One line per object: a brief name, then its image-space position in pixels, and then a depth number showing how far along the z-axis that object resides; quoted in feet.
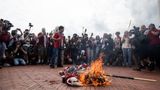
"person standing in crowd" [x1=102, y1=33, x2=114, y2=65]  22.15
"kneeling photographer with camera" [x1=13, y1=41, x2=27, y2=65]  20.23
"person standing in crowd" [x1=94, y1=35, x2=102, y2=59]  22.69
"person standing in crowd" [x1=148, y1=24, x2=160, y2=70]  16.70
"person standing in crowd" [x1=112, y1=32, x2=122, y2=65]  21.48
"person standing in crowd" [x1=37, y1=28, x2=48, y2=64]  21.25
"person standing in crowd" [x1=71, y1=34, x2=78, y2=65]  23.15
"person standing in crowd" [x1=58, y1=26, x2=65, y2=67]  17.83
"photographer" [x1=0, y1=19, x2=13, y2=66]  17.51
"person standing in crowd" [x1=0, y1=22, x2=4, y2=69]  17.39
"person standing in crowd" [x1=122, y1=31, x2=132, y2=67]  20.10
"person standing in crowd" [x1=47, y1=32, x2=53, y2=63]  21.63
